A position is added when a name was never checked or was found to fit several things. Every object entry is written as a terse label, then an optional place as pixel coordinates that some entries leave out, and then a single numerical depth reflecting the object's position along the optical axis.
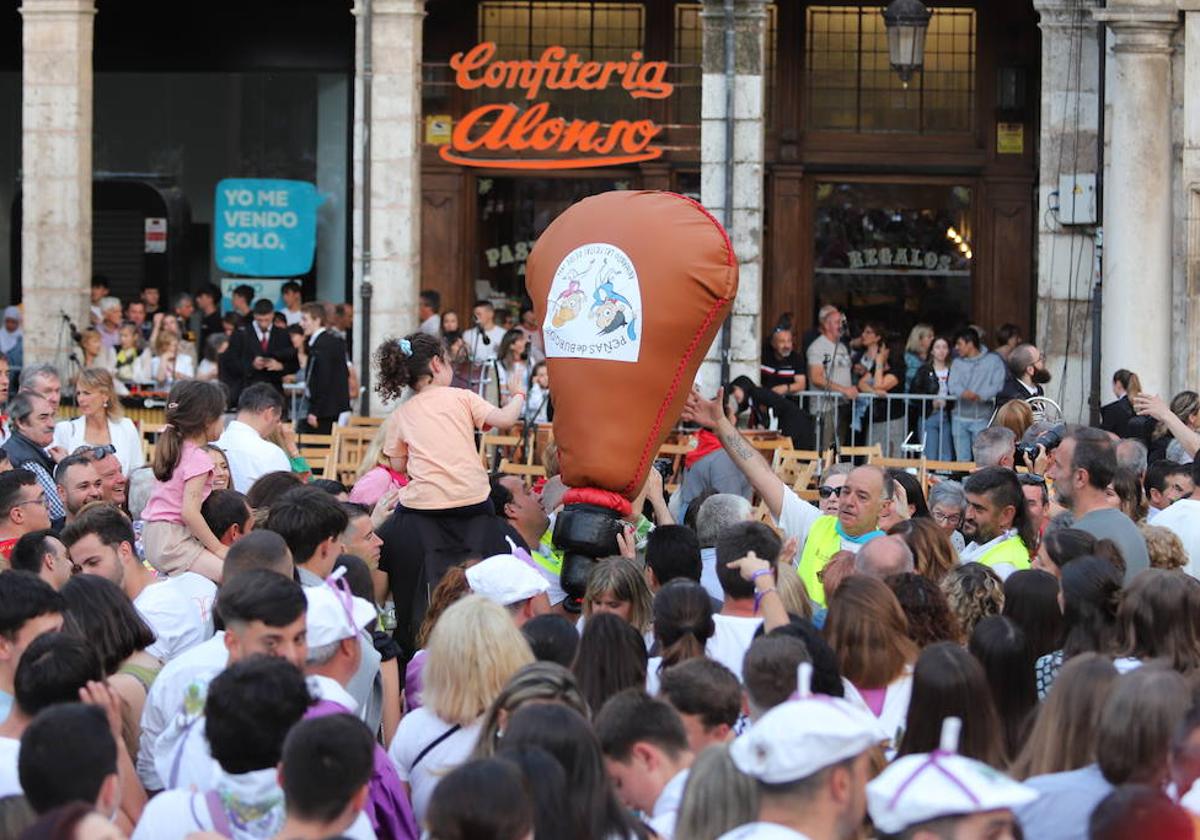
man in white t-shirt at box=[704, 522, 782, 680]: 10.60
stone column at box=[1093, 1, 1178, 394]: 26.87
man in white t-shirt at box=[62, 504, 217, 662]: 11.33
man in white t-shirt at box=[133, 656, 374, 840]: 7.64
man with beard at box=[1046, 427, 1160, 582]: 13.11
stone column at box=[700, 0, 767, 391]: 28.40
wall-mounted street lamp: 26.87
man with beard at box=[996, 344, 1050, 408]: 25.00
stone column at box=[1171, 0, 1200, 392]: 26.33
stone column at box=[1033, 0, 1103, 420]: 28.03
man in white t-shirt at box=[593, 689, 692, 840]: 7.96
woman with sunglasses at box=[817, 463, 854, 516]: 15.40
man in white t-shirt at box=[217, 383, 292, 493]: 16.22
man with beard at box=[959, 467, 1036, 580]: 13.74
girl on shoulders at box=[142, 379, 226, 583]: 13.39
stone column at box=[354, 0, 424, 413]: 28.55
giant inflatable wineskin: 13.69
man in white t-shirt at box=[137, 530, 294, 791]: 9.27
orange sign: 30.45
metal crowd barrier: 27.27
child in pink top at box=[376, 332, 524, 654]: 15.17
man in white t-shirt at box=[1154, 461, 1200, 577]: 14.31
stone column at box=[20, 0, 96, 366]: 29.09
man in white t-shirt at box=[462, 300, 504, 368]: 30.50
